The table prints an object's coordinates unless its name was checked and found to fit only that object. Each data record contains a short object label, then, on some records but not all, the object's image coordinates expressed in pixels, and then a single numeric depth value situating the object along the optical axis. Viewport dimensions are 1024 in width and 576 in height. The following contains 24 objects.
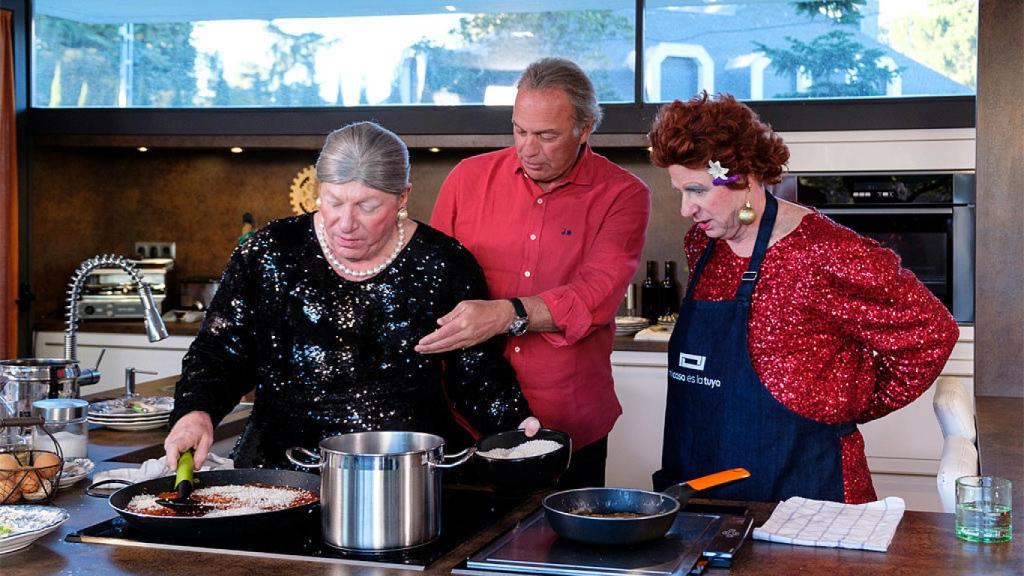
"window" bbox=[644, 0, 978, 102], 4.13
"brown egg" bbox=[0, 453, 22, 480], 1.73
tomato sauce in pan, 1.60
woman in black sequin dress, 1.99
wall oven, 4.06
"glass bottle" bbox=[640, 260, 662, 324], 4.71
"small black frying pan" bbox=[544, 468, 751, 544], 1.47
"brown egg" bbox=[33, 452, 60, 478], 1.77
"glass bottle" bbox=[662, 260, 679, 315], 4.71
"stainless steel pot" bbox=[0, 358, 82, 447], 2.29
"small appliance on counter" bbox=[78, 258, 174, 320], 4.82
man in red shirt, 2.36
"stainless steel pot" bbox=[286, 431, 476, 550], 1.49
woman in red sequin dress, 2.11
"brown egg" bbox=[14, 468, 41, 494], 1.76
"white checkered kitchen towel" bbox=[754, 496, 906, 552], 1.54
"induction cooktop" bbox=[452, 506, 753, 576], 1.42
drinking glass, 1.55
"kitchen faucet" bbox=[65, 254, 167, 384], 2.43
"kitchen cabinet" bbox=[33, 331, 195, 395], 4.64
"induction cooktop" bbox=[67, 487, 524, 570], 1.48
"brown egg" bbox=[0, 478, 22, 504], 1.73
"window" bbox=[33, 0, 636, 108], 4.49
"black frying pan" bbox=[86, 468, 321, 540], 1.52
